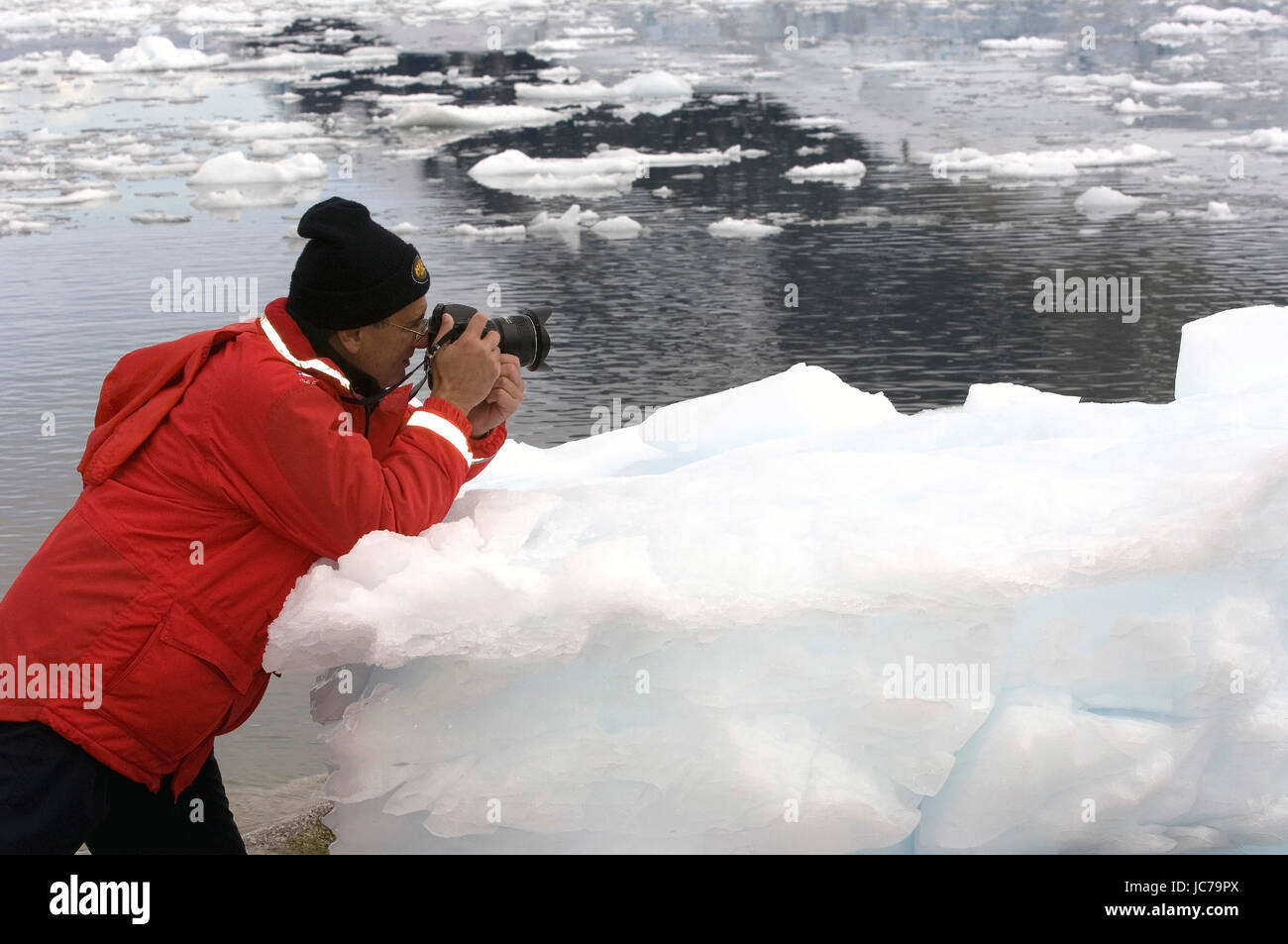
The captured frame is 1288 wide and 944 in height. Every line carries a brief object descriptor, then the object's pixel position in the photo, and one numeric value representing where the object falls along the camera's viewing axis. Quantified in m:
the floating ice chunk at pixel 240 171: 10.76
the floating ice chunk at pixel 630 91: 14.70
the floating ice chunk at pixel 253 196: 10.24
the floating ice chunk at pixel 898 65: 16.30
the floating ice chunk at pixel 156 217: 9.77
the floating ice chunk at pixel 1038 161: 10.46
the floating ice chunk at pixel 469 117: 13.32
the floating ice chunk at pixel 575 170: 10.58
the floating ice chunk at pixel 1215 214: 8.90
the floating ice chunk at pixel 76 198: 10.42
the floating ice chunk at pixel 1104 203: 9.31
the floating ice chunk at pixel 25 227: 9.62
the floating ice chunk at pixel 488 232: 9.08
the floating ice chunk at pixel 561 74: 16.39
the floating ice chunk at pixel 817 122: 12.63
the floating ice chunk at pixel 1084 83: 14.46
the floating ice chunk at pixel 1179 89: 13.84
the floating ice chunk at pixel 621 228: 9.14
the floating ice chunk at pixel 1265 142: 10.94
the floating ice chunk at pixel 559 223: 9.26
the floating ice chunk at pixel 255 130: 13.19
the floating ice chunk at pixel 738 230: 8.91
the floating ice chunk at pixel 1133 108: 12.88
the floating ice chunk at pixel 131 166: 11.45
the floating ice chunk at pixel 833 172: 10.52
